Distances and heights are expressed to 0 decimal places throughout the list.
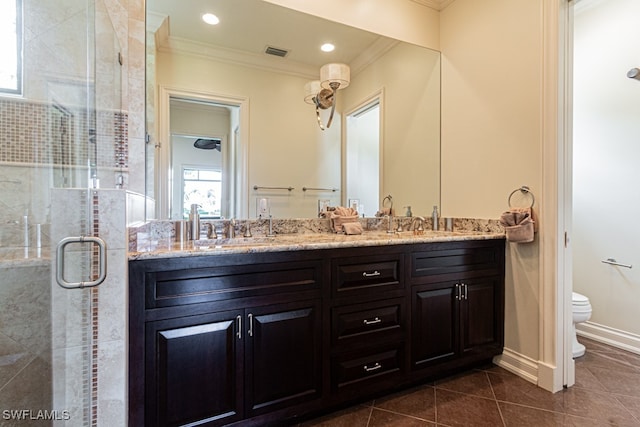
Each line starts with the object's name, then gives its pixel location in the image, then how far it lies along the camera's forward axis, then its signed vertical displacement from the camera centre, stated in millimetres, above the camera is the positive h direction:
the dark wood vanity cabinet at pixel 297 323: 1227 -559
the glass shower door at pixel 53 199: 1093 +35
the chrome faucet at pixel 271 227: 2029 -120
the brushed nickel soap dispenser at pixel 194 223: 1759 -82
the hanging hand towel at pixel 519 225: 1896 -94
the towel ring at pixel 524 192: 1951 +117
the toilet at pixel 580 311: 2236 -732
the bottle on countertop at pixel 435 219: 2555 -80
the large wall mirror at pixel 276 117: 1812 +645
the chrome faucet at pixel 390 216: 2465 -59
